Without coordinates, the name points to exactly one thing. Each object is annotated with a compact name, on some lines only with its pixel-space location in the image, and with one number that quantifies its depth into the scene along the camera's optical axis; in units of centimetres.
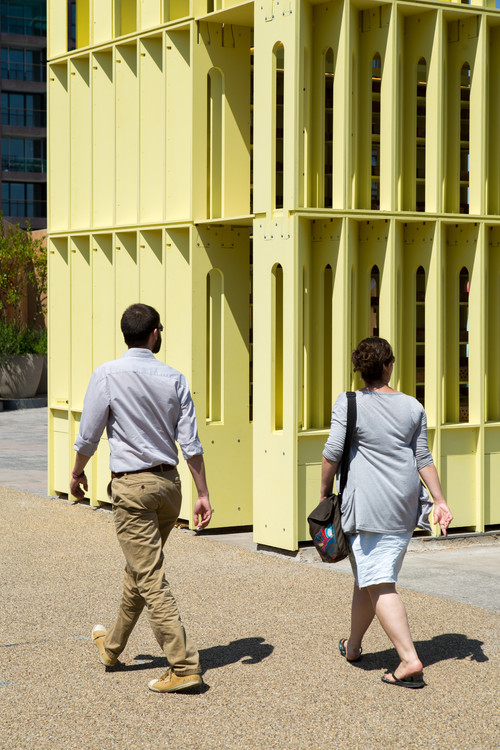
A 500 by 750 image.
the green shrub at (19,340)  5494
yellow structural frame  1853
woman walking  1150
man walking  1130
